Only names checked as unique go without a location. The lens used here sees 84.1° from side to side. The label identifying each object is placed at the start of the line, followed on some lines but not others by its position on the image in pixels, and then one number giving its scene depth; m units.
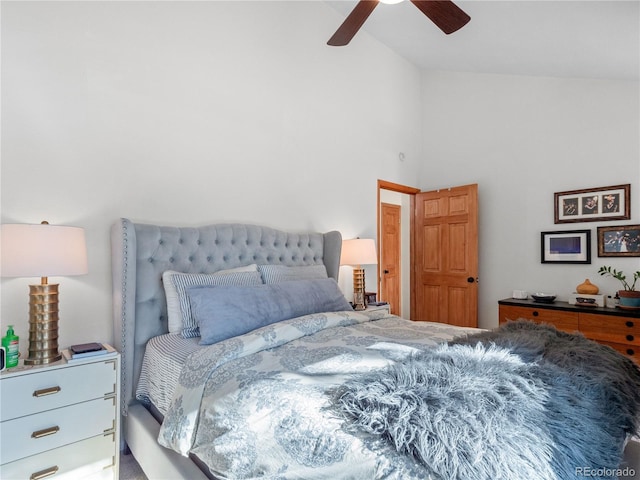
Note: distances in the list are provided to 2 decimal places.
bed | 0.90
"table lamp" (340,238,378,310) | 3.44
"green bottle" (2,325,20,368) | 1.68
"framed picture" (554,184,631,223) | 3.24
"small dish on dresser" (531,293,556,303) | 3.51
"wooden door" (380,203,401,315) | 5.72
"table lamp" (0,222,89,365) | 1.64
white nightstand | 1.58
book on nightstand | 1.81
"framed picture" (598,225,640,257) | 3.16
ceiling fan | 1.93
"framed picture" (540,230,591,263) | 3.46
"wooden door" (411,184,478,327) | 4.12
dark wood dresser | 2.91
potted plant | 2.93
